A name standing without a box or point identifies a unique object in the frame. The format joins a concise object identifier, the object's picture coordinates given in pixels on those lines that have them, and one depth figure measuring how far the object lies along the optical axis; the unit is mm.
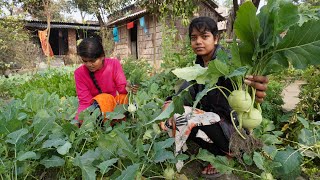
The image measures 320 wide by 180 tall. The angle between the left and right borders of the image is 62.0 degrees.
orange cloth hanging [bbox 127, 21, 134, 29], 13758
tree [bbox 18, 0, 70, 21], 16953
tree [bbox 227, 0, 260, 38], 5129
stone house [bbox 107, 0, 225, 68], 12562
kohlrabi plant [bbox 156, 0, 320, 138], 1172
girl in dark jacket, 1927
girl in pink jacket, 2629
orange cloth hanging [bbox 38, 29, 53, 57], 13322
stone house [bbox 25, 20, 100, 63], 16609
